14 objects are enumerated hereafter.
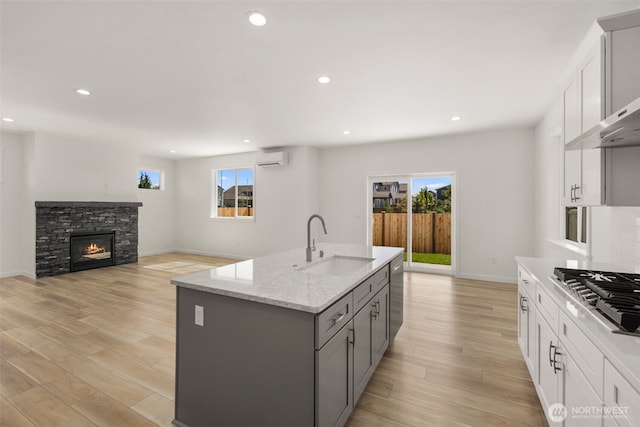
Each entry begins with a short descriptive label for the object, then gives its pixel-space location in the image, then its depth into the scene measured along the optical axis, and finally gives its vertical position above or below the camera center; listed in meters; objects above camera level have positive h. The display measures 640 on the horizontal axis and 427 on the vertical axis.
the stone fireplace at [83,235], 5.36 -0.49
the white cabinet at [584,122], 1.61 +0.57
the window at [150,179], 7.67 +0.89
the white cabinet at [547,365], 1.49 -0.85
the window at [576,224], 3.22 -0.12
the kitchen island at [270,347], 1.37 -0.70
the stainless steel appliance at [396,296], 2.60 -0.78
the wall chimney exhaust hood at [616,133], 1.10 +0.38
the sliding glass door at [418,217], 5.66 -0.08
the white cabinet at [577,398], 1.08 -0.76
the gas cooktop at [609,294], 1.07 -0.37
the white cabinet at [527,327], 1.99 -0.85
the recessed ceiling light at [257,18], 2.02 +1.38
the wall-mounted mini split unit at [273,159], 6.43 +1.20
